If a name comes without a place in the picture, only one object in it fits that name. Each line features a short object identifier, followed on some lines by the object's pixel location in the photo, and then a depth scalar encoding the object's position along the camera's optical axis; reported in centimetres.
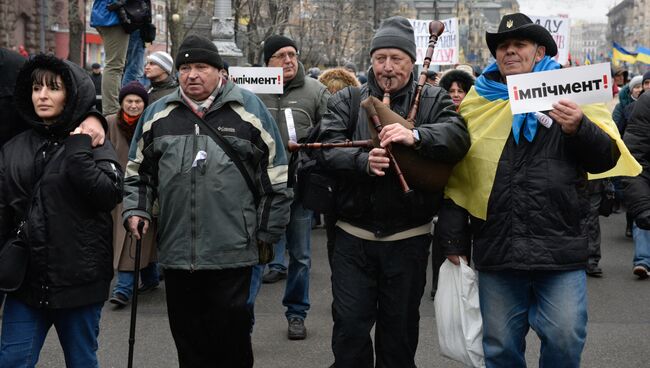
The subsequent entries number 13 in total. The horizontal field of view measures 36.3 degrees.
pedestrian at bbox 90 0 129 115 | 1083
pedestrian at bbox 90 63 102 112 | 1759
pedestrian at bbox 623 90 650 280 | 568
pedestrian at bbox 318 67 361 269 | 885
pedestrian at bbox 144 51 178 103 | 889
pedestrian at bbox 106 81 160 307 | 835
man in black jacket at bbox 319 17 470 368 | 505
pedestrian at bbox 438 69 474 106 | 891
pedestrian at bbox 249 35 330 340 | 744
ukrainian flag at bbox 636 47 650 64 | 2426
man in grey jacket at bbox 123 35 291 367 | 522
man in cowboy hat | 474
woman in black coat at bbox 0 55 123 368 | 481
